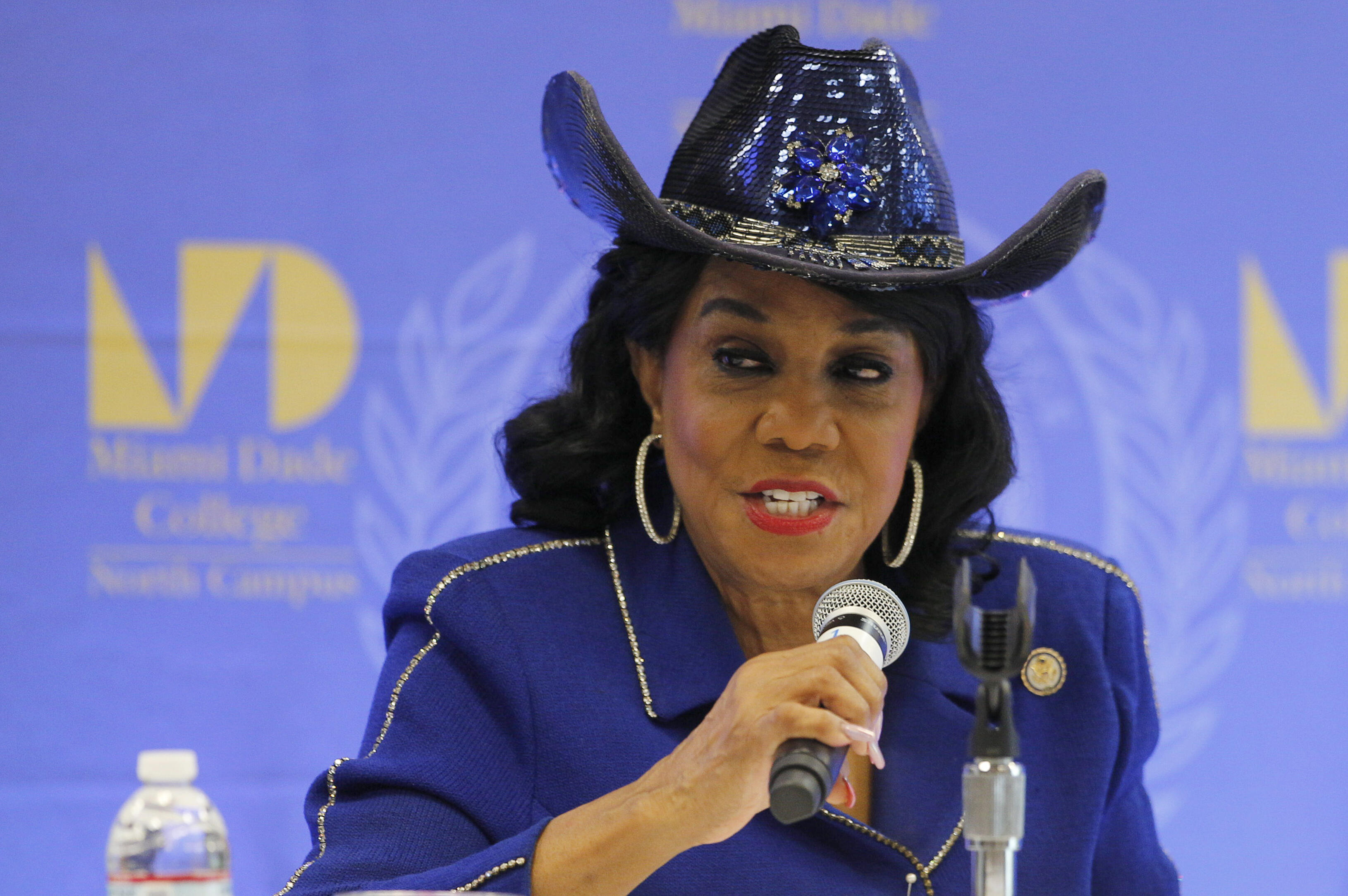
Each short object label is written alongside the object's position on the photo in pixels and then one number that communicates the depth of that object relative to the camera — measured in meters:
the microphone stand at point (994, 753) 3.57
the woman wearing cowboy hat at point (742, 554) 3.86
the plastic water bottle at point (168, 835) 3.68
